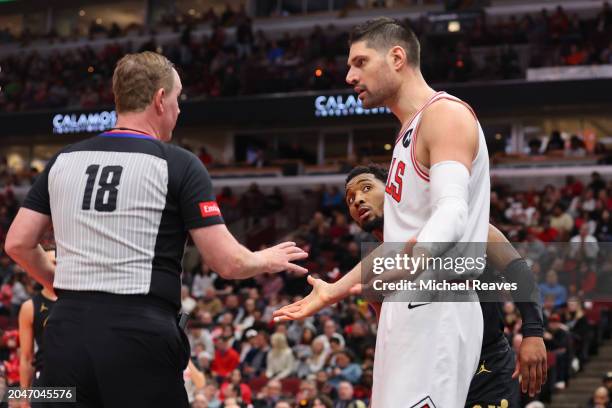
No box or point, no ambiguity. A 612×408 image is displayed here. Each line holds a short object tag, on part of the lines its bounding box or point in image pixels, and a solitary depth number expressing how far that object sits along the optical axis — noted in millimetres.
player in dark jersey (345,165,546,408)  8289
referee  6988
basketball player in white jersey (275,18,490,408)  7047
